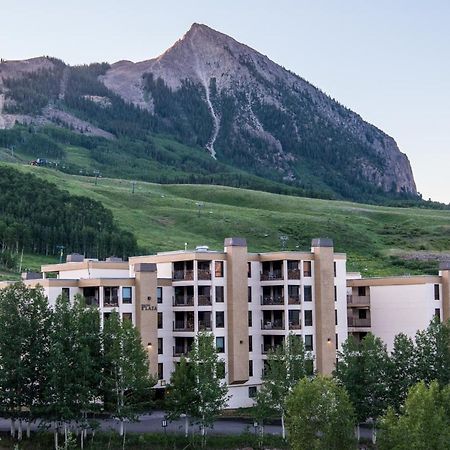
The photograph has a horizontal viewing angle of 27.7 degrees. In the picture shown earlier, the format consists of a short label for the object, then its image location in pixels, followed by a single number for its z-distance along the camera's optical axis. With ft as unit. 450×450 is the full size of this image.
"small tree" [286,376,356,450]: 196.24
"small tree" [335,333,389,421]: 238.27
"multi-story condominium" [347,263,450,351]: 315.58
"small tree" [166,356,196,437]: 234.79
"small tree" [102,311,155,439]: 228.02
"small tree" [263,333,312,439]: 239.91
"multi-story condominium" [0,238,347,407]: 282.54
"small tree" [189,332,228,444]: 233.55
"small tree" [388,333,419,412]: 238.27
